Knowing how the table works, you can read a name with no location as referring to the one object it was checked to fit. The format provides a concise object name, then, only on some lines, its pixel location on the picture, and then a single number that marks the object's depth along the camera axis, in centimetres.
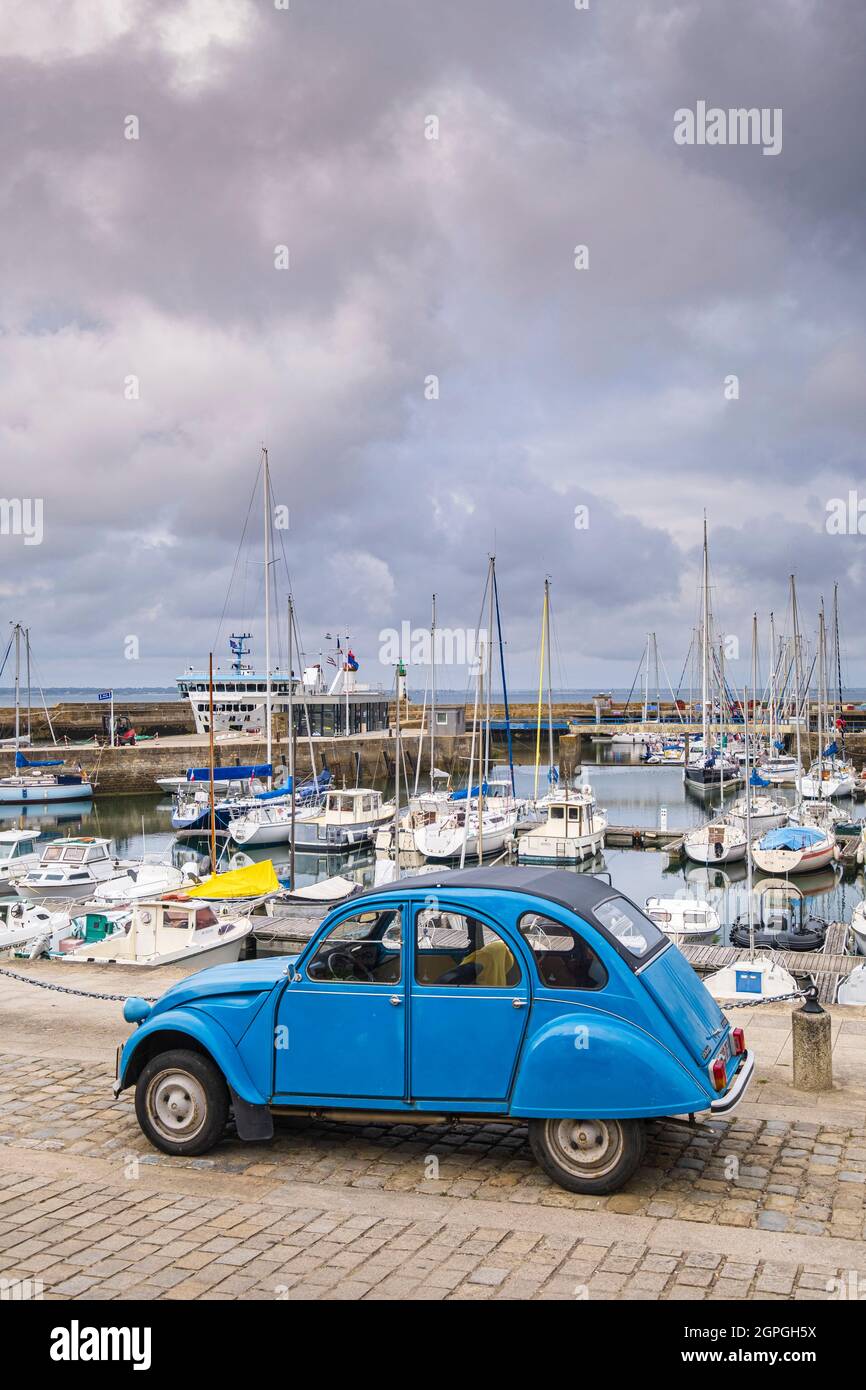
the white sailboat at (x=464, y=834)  4122
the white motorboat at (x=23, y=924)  2425
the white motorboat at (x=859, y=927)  2493
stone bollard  800
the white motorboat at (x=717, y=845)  4288
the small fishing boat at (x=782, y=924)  2577
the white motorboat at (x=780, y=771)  7300
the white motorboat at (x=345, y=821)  4859
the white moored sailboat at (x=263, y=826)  4988
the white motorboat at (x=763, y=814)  4913
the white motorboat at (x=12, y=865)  3647
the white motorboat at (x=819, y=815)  4784
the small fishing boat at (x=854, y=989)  1825
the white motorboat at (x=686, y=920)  2759
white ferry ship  8619
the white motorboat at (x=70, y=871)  3481
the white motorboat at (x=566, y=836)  4356
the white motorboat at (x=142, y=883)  3073
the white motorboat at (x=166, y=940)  2169
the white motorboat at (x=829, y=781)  6053
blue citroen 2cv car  608
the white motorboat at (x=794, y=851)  3869
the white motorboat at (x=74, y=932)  2259
